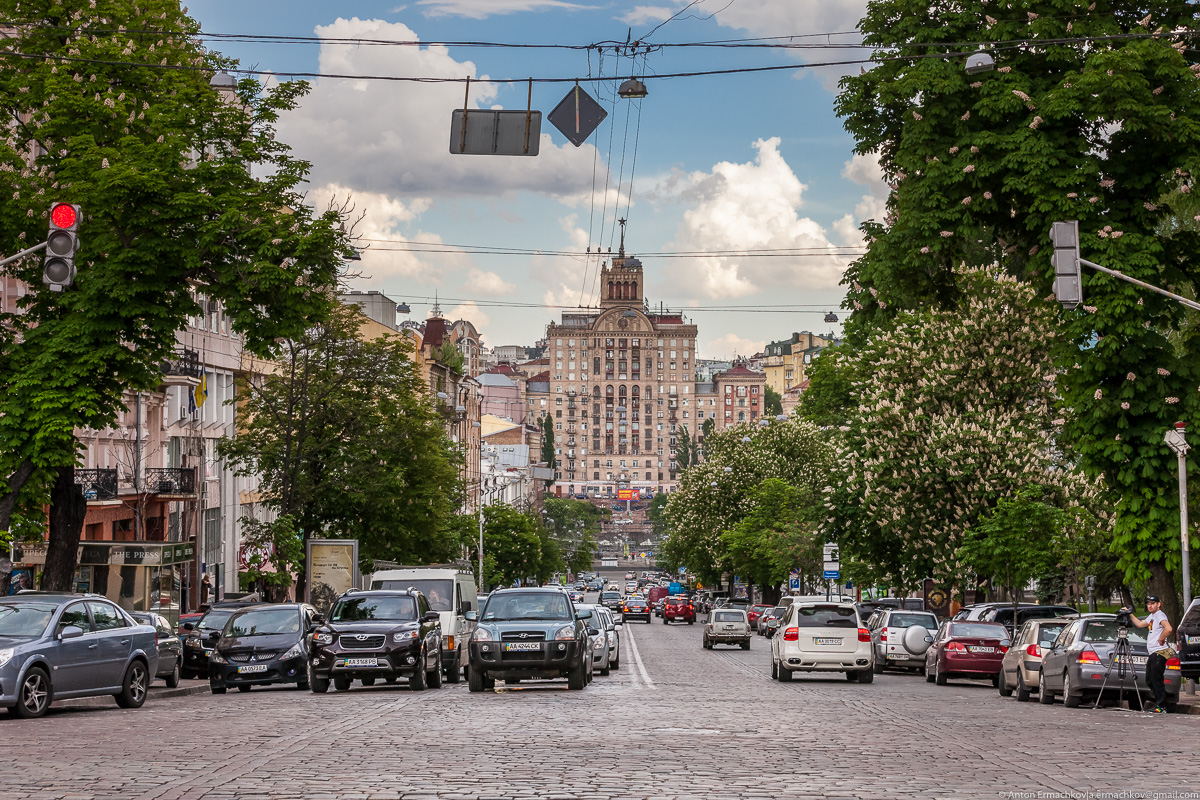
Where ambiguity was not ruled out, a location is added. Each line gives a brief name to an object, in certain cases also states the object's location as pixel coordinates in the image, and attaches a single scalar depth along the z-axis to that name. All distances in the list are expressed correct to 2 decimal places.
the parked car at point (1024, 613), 34.00
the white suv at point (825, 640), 30.67
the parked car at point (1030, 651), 25.62
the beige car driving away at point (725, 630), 56.16
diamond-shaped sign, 19.17
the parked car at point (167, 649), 28.67
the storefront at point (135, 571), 36.94
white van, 31.94
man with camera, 21.84
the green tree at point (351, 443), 53.91
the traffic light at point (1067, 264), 21.52
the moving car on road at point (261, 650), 28.47
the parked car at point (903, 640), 39.53
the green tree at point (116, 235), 28.02
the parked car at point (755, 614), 83.23
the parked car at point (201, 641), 33.81
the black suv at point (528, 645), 25.05
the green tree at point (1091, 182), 26.03
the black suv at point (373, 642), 26.44
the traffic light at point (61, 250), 19.47
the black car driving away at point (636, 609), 98.56
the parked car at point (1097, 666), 22.91
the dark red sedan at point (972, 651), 32.91
